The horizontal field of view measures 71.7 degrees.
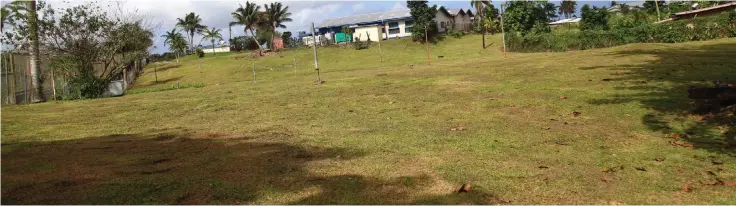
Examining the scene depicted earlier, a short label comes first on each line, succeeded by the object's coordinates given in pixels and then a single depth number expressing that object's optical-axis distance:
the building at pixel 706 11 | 35.99
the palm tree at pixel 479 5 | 61.19
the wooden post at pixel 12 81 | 17.33
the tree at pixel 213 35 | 78.19
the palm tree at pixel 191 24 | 83.44
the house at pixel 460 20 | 62.83
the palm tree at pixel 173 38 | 75.00
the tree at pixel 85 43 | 23.81
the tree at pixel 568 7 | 98.19
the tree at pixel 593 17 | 46.17
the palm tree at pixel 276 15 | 65.50
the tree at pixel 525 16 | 45.28
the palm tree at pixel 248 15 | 64.19
